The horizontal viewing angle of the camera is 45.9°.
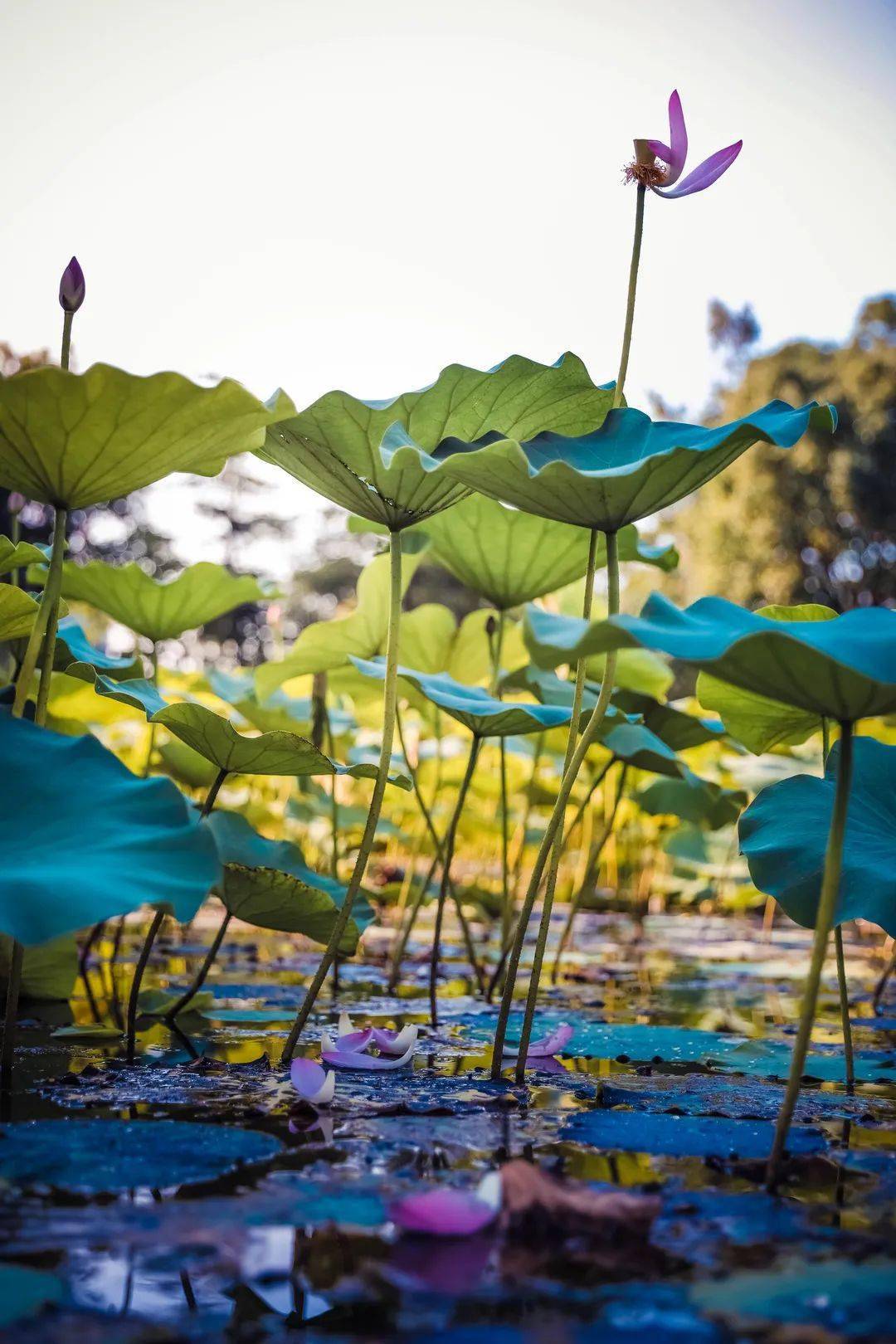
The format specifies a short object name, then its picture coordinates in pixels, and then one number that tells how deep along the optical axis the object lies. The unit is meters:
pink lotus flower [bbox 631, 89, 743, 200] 1.11
